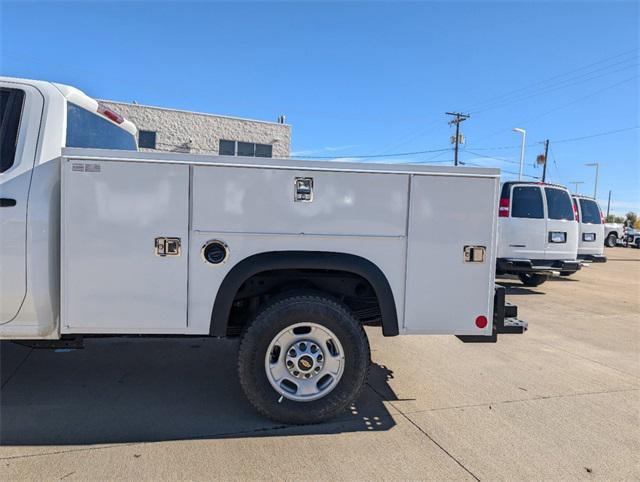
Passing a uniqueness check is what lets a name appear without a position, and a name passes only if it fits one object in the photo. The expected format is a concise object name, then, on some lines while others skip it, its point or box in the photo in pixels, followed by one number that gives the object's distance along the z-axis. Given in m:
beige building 21.02
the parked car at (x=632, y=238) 34.56
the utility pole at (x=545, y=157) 40.85
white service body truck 3.20
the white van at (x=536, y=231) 9.78
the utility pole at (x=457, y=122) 37.78
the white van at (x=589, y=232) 12.22
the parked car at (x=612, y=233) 31.17
